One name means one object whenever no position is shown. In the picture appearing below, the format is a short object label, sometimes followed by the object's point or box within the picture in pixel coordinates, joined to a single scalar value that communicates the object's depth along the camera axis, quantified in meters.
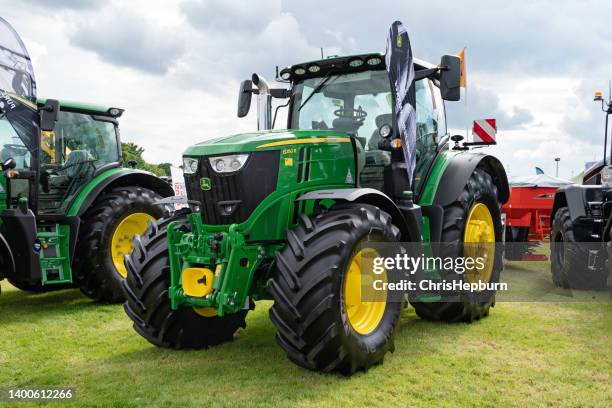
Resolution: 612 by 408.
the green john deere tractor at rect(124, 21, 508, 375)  4.09
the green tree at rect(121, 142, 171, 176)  44.69
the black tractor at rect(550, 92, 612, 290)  7.55
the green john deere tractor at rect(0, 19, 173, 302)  6.51
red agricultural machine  11.36
